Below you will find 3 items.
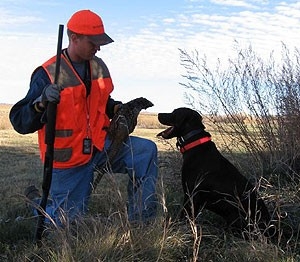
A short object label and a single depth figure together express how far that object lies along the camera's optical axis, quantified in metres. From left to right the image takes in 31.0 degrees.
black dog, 4.85
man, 4.76
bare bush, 7.17
